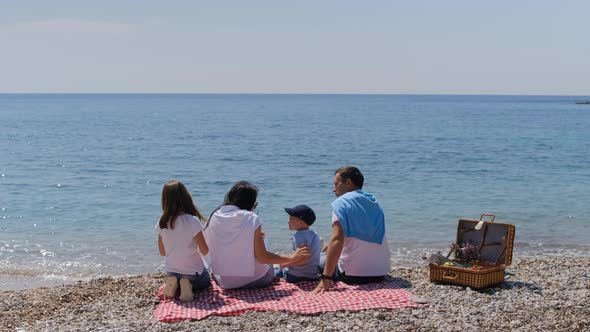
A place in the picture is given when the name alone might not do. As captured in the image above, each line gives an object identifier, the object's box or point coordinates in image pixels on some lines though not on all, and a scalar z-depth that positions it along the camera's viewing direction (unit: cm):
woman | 715
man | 729
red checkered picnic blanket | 649
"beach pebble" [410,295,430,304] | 676
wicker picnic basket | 727
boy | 750
